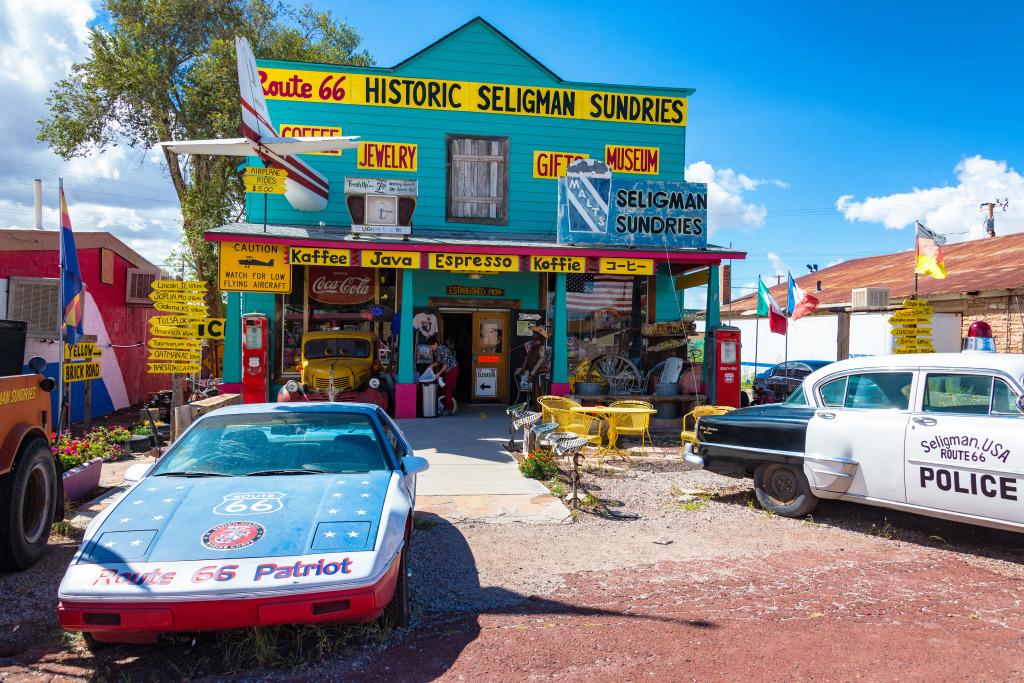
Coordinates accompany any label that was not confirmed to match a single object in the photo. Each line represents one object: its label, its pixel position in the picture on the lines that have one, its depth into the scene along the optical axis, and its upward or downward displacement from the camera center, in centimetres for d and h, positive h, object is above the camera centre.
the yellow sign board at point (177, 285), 988 +78
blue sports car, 311 -110
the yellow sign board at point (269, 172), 1197 +313
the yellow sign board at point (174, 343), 1001 -12
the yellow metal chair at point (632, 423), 914 -114
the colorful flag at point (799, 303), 1300 +95
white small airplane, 1143 +365
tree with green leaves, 1928 +755
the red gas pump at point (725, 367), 1219 -38
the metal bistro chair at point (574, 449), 709 -120
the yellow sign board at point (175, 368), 1003 -51
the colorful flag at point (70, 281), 805 +74
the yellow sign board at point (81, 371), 975 -60
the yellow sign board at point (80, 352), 1016 -30
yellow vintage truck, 1166 -59
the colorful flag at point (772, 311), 1241 +74
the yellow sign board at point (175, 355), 999 -31
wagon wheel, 1401 -63
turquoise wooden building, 1391 +351
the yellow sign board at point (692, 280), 1445 +155
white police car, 520 -83
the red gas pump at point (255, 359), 1147 -40
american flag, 1484 +123
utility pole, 3209 +658
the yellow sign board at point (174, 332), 997 +6
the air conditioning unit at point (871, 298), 1279 +107
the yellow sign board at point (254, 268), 1125 +123
